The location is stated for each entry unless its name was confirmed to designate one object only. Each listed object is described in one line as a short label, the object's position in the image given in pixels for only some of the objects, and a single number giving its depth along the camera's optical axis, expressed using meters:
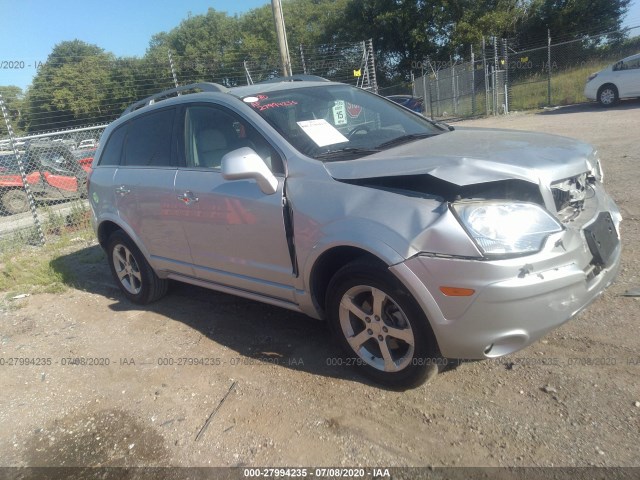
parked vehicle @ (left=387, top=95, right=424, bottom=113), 19.58
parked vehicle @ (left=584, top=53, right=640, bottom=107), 16.17
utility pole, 9.99
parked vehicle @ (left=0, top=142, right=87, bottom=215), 11.01
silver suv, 2.56
